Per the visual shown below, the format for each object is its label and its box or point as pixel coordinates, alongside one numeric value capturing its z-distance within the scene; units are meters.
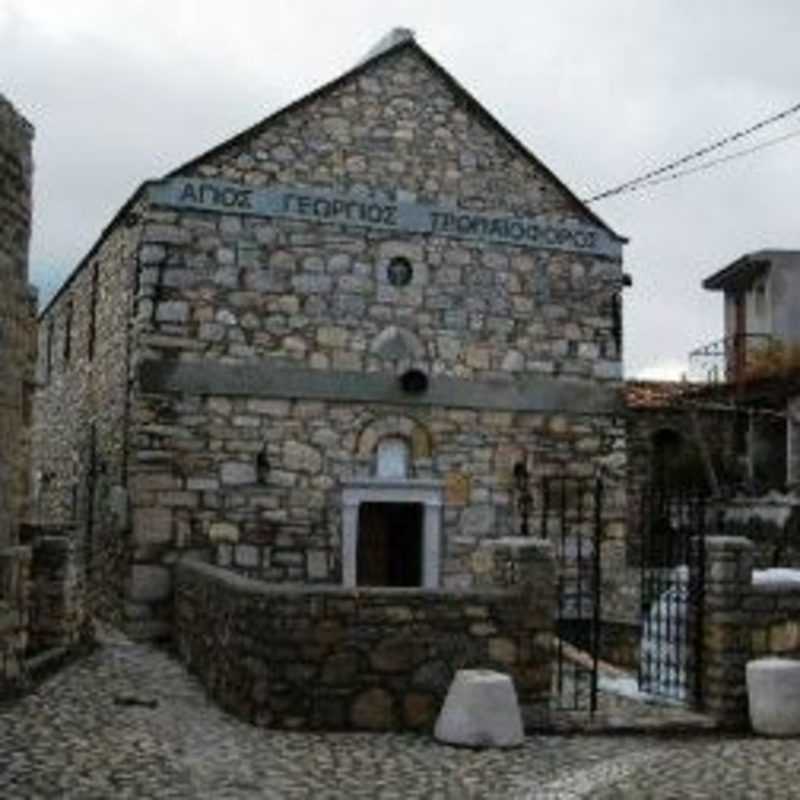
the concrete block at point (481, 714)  9.52
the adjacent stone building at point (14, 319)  10.26
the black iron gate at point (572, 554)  15.58
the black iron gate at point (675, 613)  11.18
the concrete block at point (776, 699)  10.45
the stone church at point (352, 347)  14.76
